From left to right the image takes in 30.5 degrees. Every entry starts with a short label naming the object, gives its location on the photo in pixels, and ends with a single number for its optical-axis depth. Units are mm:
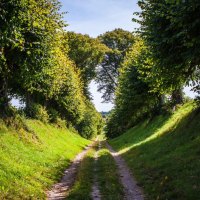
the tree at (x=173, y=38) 22391
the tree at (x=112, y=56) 99062
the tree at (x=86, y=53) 87375
